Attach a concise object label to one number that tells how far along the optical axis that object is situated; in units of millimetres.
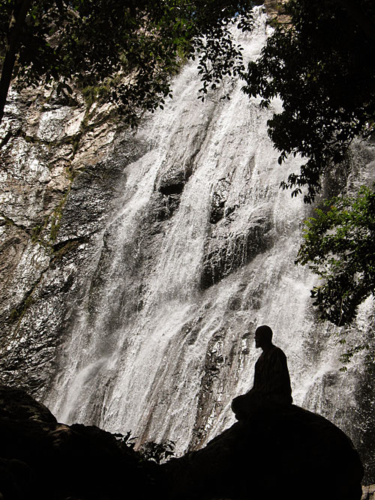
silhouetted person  5426
